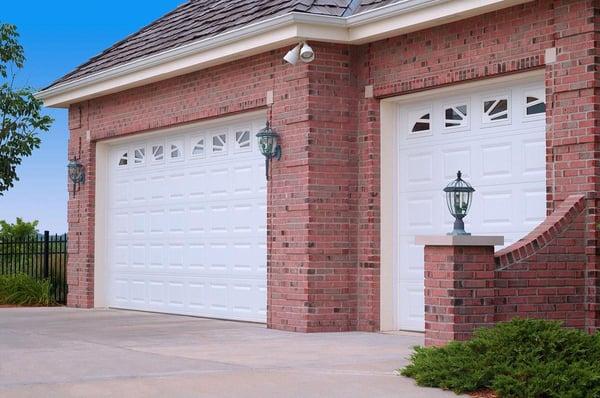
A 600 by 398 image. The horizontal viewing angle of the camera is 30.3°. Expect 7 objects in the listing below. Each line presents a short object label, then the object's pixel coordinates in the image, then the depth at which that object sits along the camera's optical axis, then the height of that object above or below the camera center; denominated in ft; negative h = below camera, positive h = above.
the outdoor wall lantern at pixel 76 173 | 66.90 +4.83
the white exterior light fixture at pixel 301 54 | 45.50 +8.21
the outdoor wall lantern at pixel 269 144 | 49.11 +4.84
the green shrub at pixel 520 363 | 27.48 -2.86
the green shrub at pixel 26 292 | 70.18 -2.50
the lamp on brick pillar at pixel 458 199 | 37.06 +1.84
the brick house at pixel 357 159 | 38.37 +4.07
